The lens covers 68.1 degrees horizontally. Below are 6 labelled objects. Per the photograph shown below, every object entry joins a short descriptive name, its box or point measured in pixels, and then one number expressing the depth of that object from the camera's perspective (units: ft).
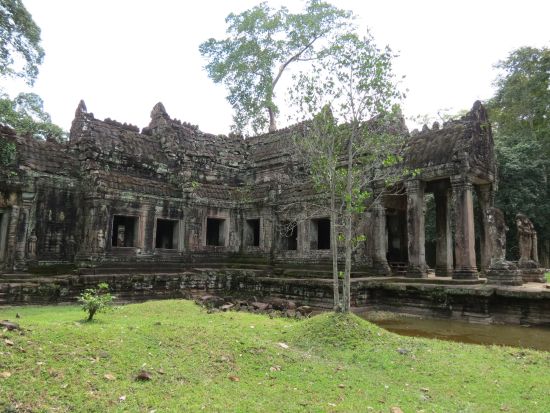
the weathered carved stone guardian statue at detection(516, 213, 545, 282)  48.32
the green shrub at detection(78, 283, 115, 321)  27.94
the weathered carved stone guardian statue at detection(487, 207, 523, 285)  40.06
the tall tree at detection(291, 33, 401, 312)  29.89
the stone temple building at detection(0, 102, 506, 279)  45.15
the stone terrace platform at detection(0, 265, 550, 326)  37.86
